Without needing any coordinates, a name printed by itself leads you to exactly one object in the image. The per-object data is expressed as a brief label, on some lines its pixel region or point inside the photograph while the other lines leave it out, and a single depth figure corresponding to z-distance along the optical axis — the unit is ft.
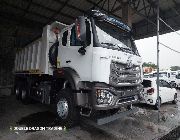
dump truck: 10.40
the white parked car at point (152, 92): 19.63
